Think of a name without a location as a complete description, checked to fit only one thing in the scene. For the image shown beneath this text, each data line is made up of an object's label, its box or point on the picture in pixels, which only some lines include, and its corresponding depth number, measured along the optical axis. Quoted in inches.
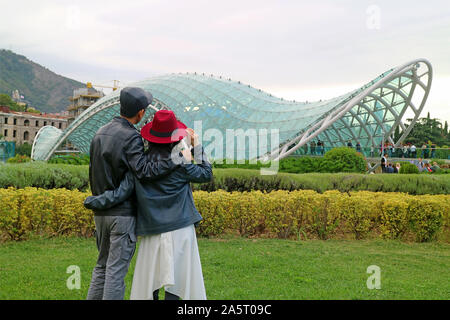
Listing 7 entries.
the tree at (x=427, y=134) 1577.3
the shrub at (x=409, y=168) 636.7
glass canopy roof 883.4
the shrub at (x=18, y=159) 917.6
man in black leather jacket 116.8
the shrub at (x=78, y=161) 696.6
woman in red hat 117.5
